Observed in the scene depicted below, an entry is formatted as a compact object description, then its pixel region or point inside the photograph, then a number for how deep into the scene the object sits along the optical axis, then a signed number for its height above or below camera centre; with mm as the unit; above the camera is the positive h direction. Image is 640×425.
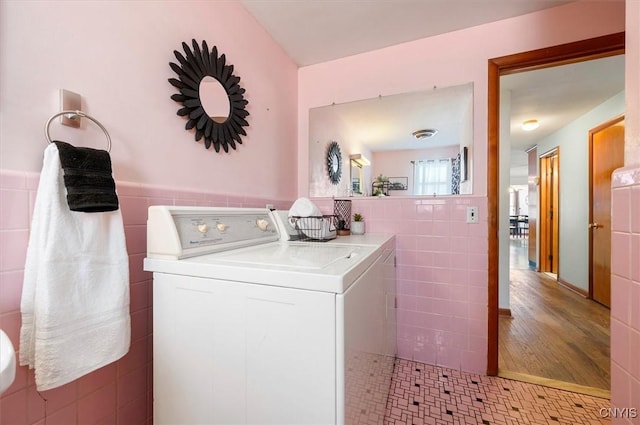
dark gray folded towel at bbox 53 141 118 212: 766 +97
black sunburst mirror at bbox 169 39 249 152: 1232 +579
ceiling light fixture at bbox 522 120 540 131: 3660 +1188
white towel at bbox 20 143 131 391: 714 -226
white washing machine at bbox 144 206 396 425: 712 -353
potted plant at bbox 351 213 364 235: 1991 -105
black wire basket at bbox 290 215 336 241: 1562 -99
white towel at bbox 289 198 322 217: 1565 +6
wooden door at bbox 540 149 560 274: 4180 -10
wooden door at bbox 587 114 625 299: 3172 +109
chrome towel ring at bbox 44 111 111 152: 789 +289
